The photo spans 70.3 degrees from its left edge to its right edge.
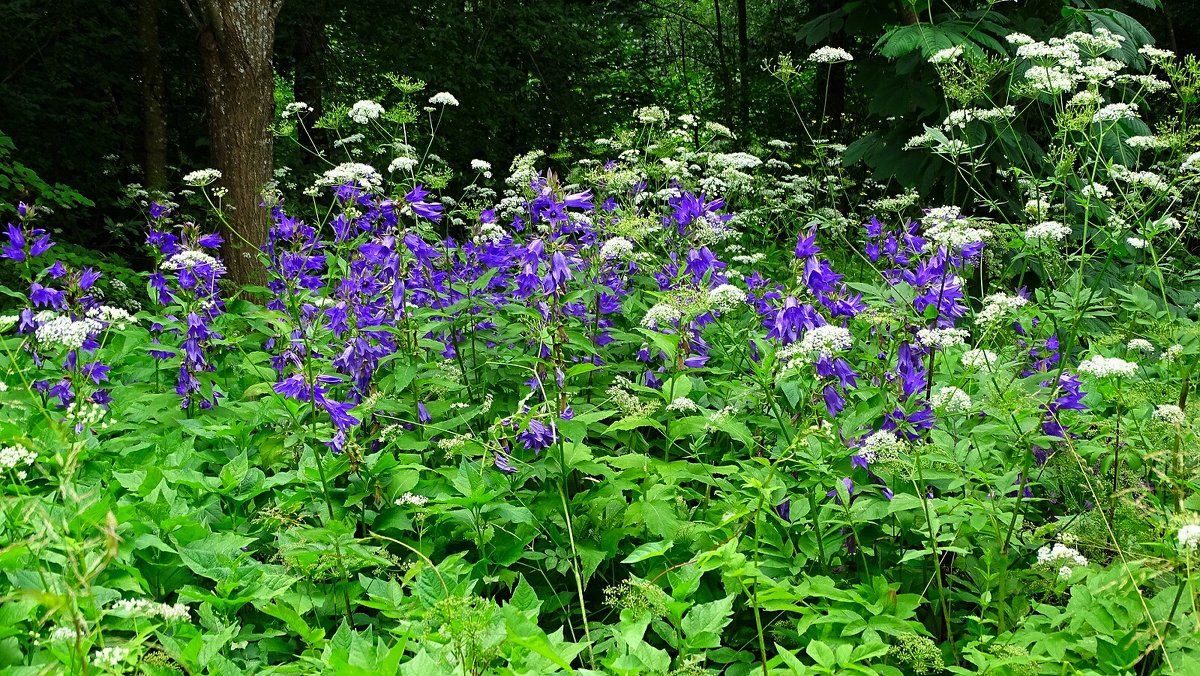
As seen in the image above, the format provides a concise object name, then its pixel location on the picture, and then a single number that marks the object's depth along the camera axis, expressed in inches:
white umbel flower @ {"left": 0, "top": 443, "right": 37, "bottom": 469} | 69.4
